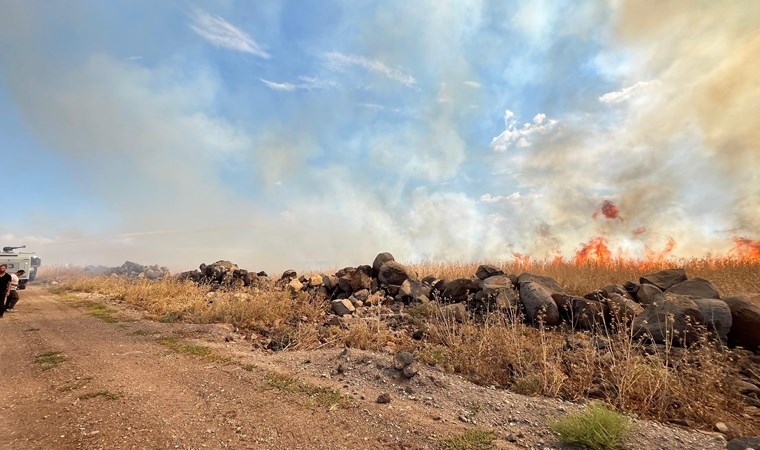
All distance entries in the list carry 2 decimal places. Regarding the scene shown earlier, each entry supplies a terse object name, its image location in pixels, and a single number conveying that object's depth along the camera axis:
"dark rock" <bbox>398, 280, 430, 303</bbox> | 11.62
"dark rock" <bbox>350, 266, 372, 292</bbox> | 13.37
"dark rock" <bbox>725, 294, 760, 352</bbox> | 7.01
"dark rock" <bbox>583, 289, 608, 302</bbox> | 8.59
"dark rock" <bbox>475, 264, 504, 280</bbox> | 11.59
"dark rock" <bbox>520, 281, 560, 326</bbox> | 8.70
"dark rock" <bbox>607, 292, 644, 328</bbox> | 7.84
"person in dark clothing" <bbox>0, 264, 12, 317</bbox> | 12.84
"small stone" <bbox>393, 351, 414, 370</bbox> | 5.55
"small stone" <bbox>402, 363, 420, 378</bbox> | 5.36
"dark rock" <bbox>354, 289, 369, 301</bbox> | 12.47
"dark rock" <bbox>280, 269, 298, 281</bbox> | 16.66
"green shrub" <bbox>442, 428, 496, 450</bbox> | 3.59
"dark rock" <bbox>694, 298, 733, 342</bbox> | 6.99
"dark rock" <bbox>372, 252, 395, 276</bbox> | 14.07
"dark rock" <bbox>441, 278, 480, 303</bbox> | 10.81
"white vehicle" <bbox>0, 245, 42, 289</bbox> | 24.88
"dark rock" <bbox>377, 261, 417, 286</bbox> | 13.15
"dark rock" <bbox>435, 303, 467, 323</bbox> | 8.42
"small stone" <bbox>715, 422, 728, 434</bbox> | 4.08
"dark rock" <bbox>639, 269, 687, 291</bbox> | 10.05
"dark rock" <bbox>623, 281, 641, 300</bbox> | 9.94
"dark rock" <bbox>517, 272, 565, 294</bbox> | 9.98
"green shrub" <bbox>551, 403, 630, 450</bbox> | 3.55
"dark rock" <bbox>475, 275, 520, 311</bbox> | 9.16
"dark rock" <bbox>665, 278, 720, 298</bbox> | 8.23
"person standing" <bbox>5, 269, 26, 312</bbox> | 14.26
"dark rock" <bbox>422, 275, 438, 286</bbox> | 12.87
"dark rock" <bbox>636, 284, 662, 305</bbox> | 9.43
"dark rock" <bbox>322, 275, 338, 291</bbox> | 14.11
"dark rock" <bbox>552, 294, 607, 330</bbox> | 8.27
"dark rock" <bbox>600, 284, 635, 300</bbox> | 9.36
